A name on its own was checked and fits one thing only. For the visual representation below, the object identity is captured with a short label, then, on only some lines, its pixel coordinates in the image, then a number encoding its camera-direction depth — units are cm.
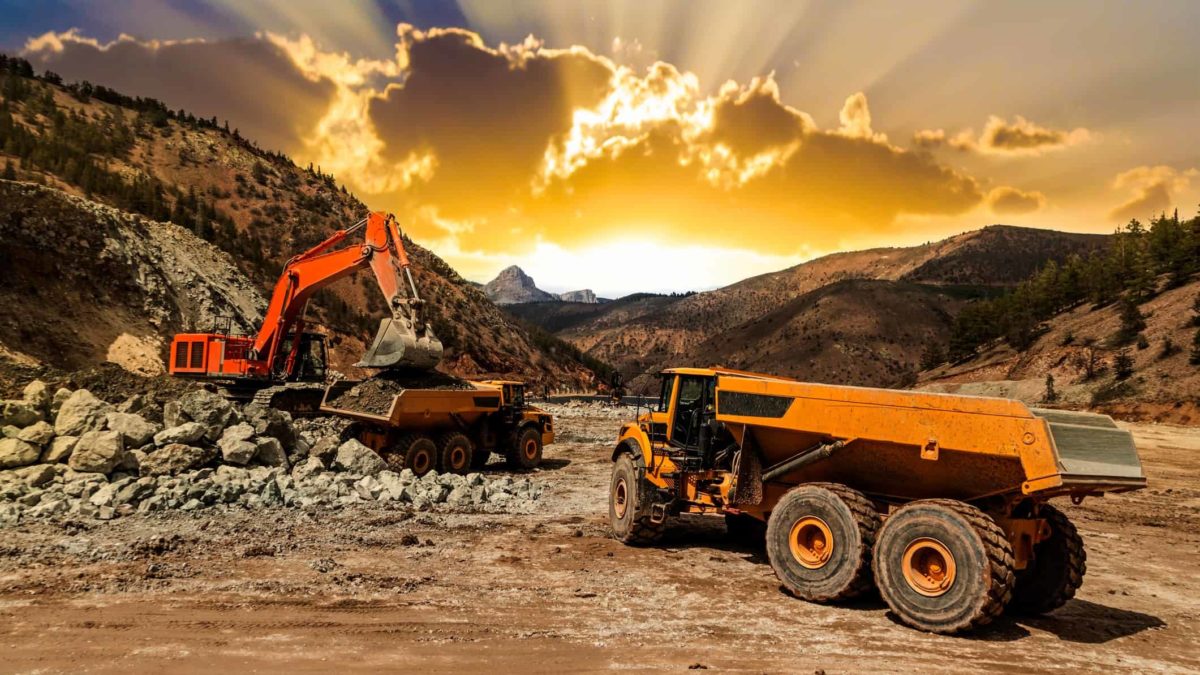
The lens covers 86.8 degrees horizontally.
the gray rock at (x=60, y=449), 993
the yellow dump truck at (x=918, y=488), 562
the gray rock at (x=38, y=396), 1047
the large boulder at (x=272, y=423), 1198
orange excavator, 1540
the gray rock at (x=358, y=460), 1243
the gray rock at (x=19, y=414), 1009
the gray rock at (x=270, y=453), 1152
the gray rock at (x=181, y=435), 1055
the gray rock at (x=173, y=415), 1129
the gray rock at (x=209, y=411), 1125
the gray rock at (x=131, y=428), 1044
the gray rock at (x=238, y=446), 1099
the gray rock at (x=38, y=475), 936
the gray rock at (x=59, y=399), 1077
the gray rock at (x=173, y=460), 1009
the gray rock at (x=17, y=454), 965
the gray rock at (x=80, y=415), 1028
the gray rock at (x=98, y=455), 980
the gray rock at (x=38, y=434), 995
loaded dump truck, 1357
